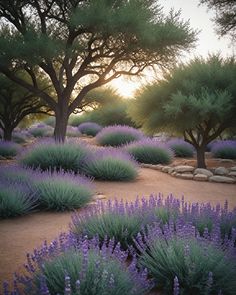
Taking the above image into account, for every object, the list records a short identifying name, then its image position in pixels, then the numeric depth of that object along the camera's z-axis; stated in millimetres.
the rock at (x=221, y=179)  10180
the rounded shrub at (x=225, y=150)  15695
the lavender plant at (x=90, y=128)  29678
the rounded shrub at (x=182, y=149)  16734
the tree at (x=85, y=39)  14328
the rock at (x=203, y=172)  10938
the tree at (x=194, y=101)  11031
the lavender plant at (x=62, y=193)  6648
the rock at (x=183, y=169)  11453
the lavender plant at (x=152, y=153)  13494
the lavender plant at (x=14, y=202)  6160
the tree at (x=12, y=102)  20750
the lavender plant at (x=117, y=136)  18922
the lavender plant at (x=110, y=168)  9852
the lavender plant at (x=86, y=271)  2764
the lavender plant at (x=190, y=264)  3180
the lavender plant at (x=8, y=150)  15664
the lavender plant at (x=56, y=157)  10320
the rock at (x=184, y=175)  10664
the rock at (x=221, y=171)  11265
